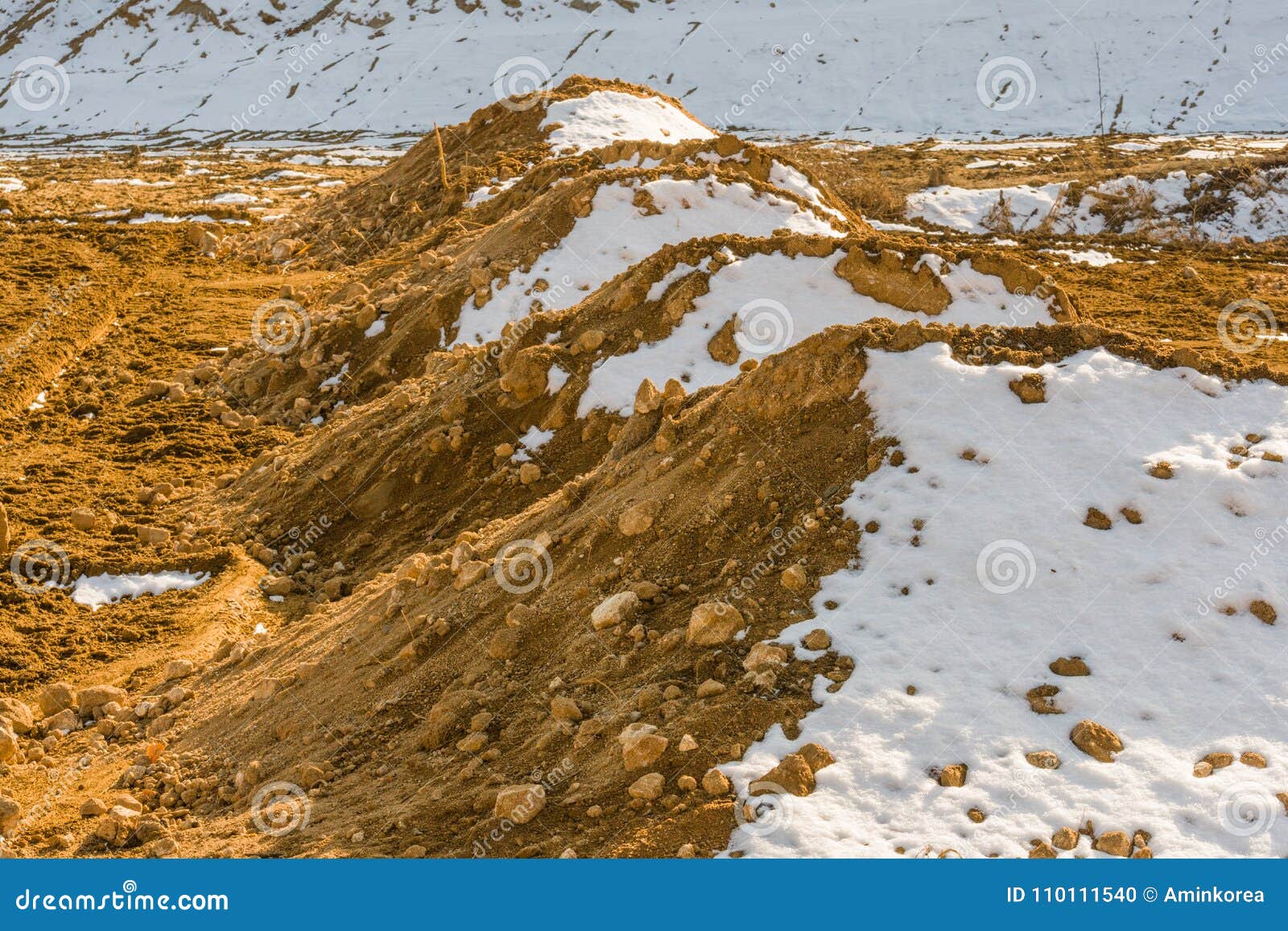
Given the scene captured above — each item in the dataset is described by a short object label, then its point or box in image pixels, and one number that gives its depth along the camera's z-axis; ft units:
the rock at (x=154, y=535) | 28.63
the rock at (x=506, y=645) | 17.61
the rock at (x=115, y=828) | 16.49
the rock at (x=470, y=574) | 19.69
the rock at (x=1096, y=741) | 13.99
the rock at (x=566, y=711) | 15.52
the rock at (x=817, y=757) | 13.79
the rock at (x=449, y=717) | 16.51
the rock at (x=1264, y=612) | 16.26
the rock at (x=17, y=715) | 20.70
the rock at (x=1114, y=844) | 12.50
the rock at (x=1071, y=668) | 15.33
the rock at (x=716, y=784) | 13.35
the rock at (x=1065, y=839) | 12.62
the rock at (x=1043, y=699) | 14.73
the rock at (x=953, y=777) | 13.58
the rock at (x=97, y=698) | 21.53
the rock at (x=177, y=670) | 22.40
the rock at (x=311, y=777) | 16.65
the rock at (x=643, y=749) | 14.07
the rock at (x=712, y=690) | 14.97
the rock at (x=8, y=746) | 19.66
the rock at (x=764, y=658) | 15.28
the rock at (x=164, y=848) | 15.56
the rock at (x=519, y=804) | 13.93
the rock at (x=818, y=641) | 15.58
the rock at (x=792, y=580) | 16.71
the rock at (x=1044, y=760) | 13.85
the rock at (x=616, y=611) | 17.03
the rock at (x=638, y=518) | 18.62
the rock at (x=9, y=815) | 17.33
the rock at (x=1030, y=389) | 19.84
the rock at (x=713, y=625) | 15.96
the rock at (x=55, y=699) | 21.50
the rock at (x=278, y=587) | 26.18
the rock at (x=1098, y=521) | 17.69
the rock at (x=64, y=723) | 21.06
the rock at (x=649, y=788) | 13.57
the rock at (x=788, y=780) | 13.34
